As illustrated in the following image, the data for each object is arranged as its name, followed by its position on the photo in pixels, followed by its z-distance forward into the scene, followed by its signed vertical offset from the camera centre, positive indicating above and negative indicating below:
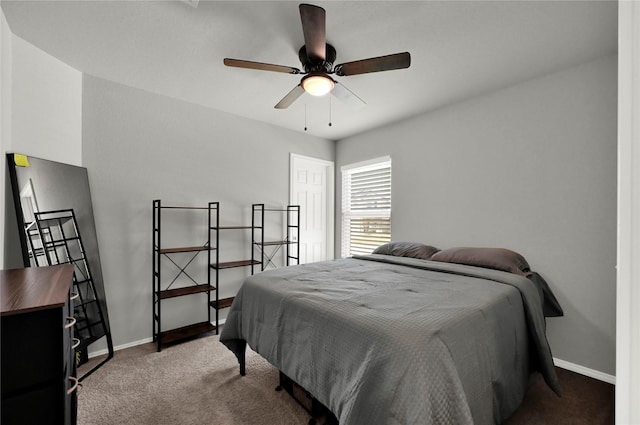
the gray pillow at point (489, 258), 2.35 -0.42
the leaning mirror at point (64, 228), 2.02 -0.14
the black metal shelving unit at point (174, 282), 2.80 -0.78
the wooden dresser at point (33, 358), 0.79 -0.44
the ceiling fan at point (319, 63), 1.63 +1.00
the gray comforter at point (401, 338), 1.14 -0.65
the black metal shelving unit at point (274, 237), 3.68 -0.37
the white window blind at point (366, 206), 4.00 +0.09
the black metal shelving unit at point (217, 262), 3.08 -0.61
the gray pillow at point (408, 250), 3.08 -0.44
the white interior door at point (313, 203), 4.25 +0.14
